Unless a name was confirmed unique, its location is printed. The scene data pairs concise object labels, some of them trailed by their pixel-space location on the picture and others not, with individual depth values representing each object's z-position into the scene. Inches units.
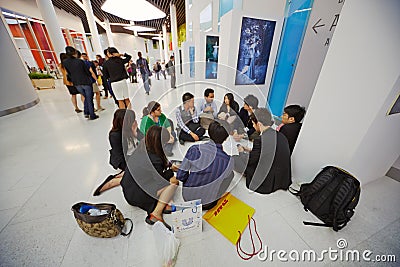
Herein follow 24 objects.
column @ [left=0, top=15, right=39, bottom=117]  136.6
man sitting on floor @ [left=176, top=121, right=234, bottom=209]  45.2
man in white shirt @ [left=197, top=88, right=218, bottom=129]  101.1
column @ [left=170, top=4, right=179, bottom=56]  344.5
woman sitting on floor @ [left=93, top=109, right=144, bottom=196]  58.0
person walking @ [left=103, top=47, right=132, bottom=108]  113.0
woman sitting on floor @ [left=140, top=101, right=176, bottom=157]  72.4
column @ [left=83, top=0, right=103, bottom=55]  295.6
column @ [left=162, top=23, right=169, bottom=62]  525.4
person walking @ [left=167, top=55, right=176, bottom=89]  154.9
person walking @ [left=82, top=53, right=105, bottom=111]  131.3
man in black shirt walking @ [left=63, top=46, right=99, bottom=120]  111.2
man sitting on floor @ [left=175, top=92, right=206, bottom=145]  93.9
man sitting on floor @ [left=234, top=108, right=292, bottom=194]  54.0
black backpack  44.4
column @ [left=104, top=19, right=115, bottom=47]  460.4
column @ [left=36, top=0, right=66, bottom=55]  187.6
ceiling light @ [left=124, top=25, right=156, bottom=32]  525.0
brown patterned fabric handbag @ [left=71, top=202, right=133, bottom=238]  40.3
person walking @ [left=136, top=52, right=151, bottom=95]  211.0
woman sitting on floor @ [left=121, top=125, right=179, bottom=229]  42.6
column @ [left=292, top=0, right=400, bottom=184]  37.8
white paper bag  39.1
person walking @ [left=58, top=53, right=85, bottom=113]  114.3
